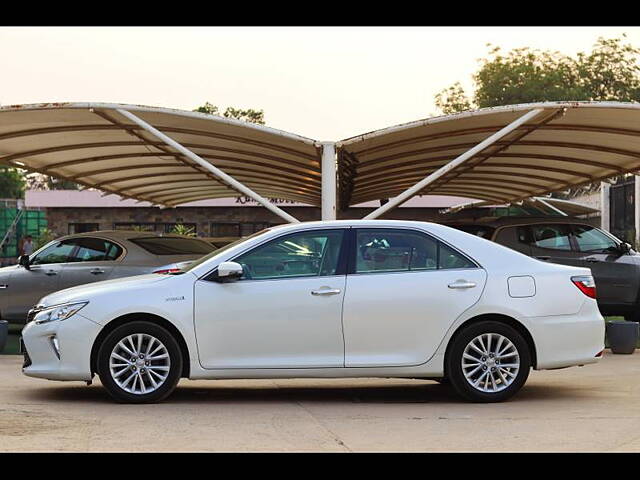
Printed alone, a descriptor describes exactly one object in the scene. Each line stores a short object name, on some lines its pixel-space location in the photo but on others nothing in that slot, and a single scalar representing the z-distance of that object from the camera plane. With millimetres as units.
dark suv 15891
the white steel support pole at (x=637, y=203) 36709
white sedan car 9328
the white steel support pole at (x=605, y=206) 39844
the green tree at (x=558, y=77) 58012
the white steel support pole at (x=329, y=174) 15602
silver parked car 15867
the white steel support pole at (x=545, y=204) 31369
